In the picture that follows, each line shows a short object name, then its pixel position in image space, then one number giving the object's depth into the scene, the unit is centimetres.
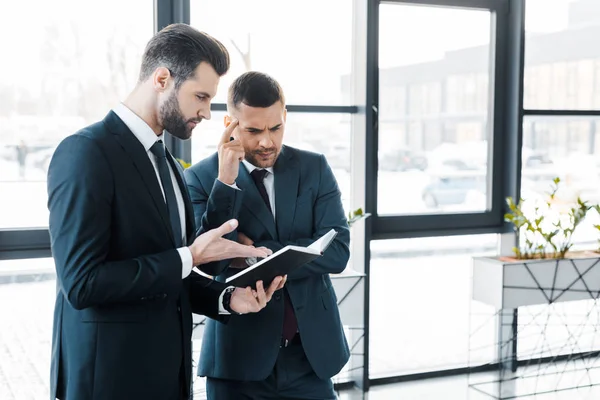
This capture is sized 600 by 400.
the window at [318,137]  362
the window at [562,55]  430
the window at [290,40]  361
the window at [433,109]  399
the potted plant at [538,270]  371
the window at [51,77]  321
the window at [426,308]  413
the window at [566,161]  436
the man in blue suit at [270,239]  199
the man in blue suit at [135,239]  149
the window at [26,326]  331
